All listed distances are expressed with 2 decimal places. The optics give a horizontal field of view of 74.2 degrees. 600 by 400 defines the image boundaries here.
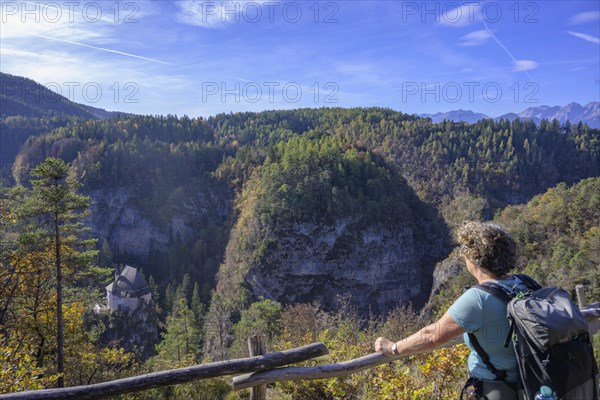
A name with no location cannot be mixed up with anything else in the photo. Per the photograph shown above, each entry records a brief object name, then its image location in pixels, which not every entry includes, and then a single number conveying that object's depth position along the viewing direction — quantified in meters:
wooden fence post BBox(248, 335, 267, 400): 3.73
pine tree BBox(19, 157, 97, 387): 11.32
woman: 2.24
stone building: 46.03
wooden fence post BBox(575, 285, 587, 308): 4.72
